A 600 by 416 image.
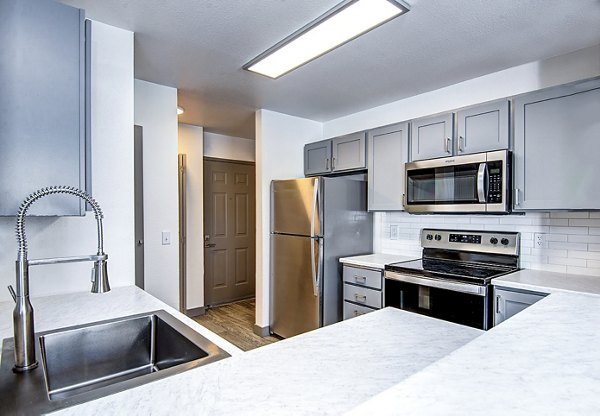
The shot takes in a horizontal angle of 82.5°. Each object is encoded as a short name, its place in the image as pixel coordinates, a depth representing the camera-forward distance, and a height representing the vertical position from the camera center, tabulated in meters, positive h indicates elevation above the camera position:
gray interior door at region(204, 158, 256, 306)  4.61 -0.38
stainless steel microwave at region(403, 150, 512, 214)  2.28 +0.14
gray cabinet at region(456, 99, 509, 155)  2.33 +0.54
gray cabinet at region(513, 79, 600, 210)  1.96 +0.34
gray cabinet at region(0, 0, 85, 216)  1.28 +0.40
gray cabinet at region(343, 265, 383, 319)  2.81 -0.74
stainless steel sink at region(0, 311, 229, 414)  0.91 -0.51
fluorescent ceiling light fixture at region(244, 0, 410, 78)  1.70 +0.97
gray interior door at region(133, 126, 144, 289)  2.55 -0.01
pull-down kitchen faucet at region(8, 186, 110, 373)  0.93 -0.26
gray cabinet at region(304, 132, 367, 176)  3.30 +0.51
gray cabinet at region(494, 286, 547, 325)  1.97 -0.58
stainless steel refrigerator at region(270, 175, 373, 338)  3.07 -0.37
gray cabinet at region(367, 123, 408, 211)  2.95 +0.34
